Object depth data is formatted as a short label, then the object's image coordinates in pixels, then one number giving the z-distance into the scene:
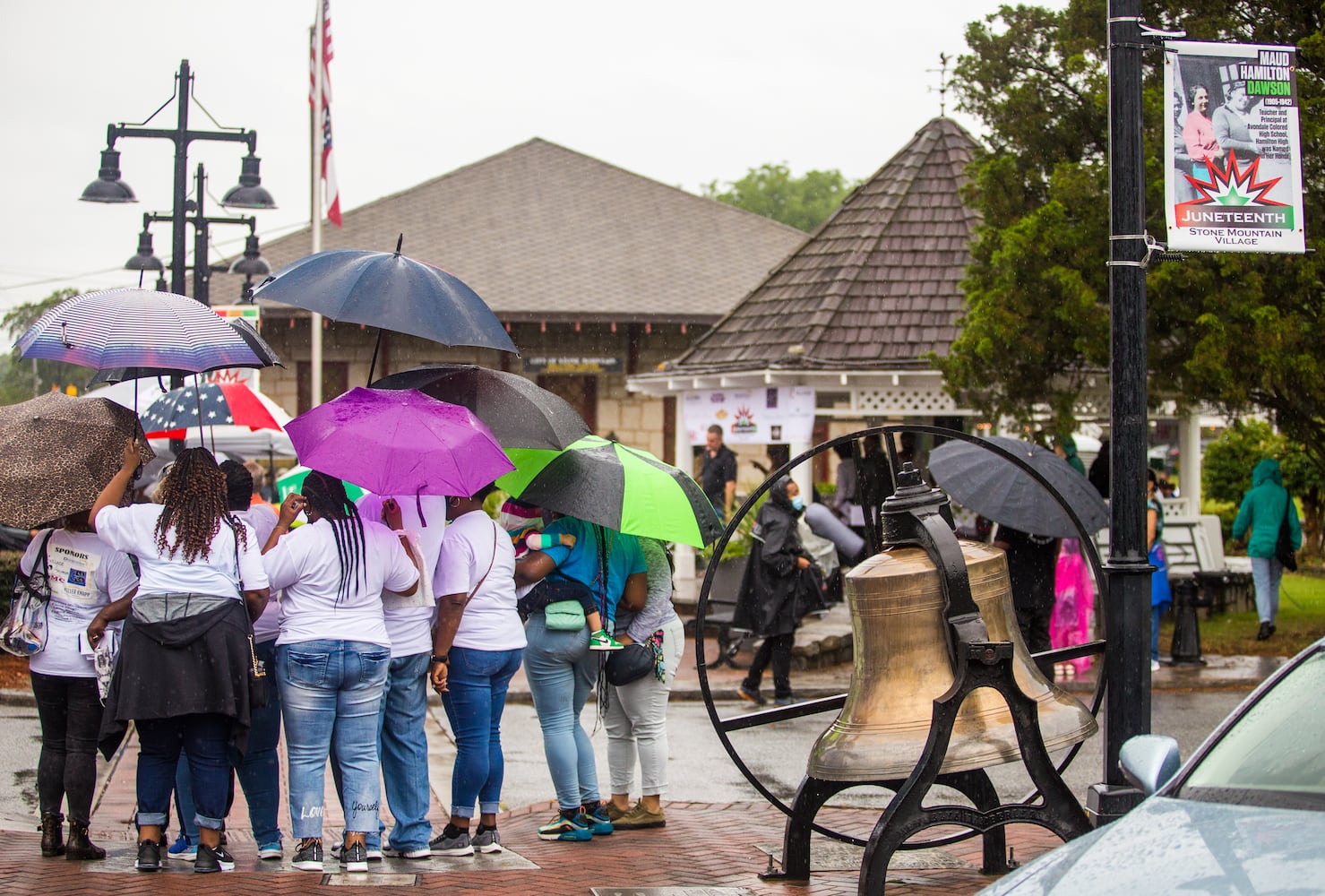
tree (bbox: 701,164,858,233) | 73.44
